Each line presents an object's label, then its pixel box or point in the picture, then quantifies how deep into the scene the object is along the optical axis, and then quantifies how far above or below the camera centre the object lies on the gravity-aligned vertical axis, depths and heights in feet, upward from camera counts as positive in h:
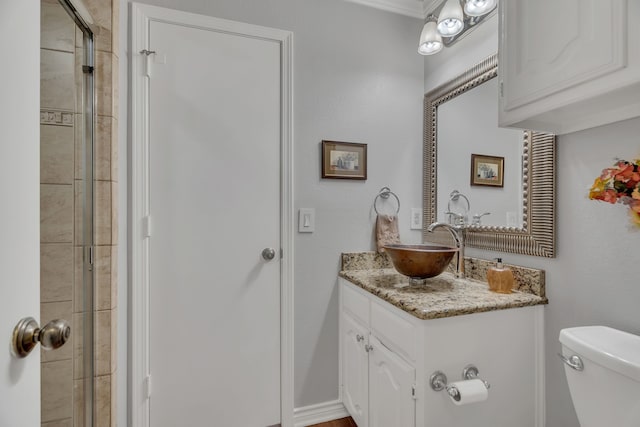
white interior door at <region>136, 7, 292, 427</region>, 5.03 -0.22
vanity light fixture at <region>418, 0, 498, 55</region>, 4.74 +3.13
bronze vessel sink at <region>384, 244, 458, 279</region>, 4.42 -0.70
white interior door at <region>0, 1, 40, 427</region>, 1.83 +0.07
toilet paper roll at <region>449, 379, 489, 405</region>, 3.36 -1.93
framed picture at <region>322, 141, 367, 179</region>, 5.90 +1.01
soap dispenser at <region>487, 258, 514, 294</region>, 4.28 -0.92
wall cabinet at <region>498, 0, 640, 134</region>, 2.52 +1.38
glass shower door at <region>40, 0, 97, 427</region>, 3.10 +0.07
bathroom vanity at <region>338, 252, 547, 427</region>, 3.63 -1.71
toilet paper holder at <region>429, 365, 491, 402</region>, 3.43 -1.94
